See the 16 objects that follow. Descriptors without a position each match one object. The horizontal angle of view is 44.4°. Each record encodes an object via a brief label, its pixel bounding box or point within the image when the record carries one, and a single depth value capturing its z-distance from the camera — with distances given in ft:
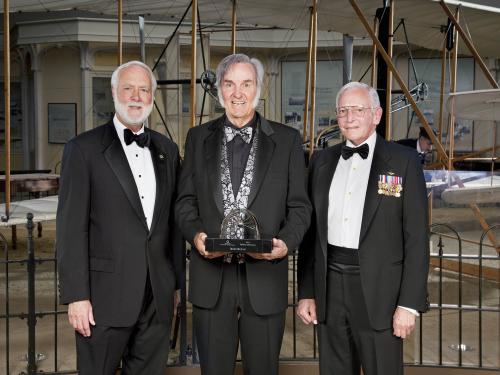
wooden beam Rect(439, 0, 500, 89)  21.77
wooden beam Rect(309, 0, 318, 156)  22.49
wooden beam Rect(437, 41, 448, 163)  26.69
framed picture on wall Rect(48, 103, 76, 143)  48.98
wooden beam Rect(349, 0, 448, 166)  19.77
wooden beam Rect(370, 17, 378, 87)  25.29
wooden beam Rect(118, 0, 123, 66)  19.92
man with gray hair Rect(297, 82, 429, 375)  6.23
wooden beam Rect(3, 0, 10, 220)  18.00
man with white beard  6.12
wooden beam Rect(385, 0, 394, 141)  21.71
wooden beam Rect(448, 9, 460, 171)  19.91
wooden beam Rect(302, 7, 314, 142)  23.75
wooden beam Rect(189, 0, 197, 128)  18.61
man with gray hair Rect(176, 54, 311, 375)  6.08
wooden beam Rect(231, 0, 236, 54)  21.38
